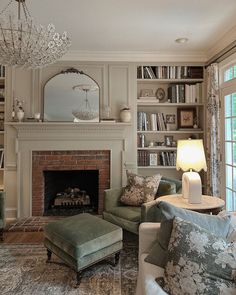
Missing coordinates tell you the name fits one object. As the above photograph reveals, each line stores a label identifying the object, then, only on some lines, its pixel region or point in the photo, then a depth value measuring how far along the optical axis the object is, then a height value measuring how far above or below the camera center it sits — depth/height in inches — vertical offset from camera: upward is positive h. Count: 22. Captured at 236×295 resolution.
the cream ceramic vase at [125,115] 164.4 +22.9
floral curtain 147.7 +11.6
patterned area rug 87.6 -45.6
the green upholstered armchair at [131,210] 106.0 -27.2
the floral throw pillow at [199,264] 53.2 -23.6
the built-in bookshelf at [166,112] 171.6 +27.1
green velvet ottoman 90.1 -31.9
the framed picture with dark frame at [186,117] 176.7 +23.2
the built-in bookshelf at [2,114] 164.7 +24.1
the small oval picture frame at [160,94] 179.3 +39.1
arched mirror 165.2 +33.8
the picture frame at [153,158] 174.9 -4.3
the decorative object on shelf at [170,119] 179.0 +22.1
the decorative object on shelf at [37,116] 160.7 +21.7
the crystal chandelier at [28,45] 88.1 +36.7
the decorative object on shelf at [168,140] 177.2 +7.8
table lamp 101.2 -4.9
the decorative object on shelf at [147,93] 177.0 +39.5
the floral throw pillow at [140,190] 131.3 -19.5
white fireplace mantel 162.1 +6.0
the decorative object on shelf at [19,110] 158.9 +25.2
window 136.1 +11.7
